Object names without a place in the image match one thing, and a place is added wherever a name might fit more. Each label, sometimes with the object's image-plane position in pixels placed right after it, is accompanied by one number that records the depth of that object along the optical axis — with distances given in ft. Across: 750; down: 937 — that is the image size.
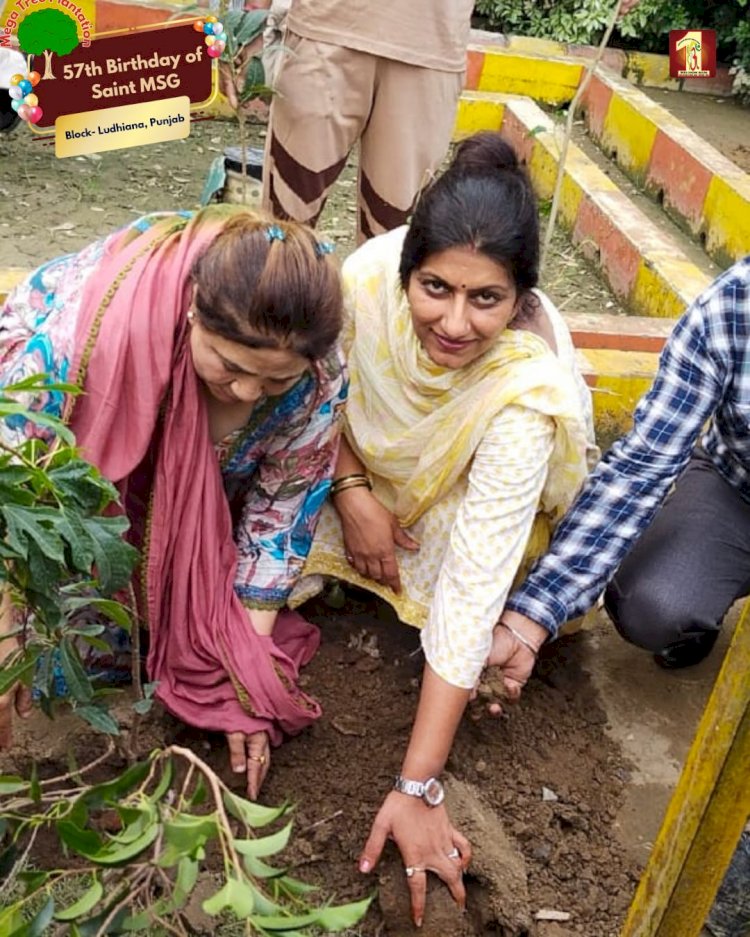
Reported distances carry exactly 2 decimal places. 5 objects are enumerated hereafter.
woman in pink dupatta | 5.36
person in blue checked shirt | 6.55
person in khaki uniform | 8.83
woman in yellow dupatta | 5.89
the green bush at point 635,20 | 22.80
